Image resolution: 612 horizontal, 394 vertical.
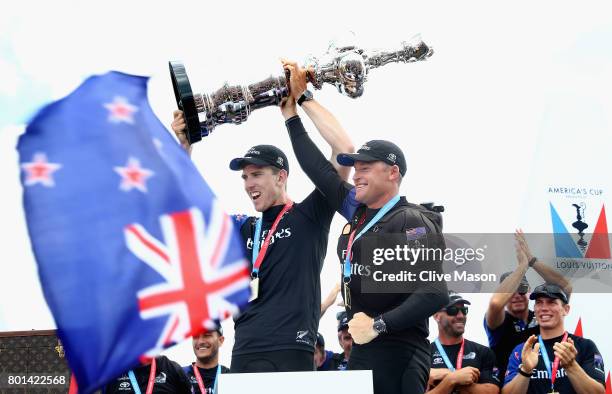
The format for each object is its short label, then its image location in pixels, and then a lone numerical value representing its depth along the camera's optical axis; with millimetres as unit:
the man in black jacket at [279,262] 8281
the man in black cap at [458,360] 10594
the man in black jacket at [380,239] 7586
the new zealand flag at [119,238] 4371
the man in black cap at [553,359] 9937
